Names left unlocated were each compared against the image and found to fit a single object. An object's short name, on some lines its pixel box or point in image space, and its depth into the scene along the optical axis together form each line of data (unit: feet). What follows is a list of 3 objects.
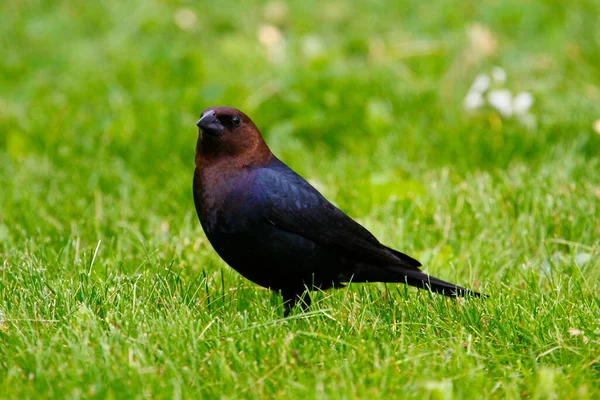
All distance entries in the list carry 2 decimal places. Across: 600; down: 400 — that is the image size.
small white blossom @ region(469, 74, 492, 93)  34.81
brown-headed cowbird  20.98
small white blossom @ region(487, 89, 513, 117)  33.94
